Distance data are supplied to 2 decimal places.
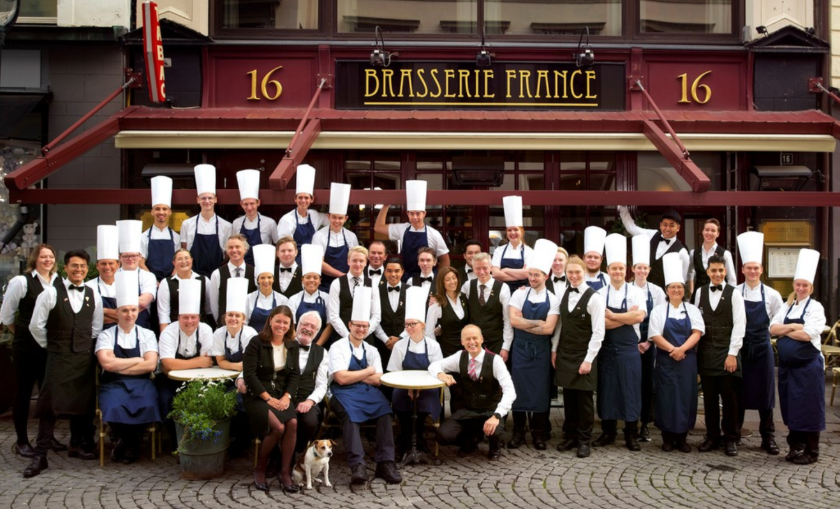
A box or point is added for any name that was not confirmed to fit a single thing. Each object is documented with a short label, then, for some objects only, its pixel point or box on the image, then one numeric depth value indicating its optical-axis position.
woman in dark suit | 6.18
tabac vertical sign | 9.69
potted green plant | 6.22
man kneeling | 6.81
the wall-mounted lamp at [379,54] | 10.45
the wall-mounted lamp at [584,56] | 10.47
